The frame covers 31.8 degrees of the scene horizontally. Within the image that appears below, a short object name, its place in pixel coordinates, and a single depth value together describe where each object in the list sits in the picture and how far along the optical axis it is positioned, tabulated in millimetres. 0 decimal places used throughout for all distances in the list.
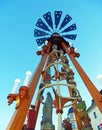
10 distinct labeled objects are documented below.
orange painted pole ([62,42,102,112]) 4160
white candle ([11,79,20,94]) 4184
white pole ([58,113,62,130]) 4191
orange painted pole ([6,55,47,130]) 3128
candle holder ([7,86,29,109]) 3813
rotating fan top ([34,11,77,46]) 8977
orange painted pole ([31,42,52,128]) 5719
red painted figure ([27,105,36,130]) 4295
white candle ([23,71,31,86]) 4070
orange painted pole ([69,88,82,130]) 5966
